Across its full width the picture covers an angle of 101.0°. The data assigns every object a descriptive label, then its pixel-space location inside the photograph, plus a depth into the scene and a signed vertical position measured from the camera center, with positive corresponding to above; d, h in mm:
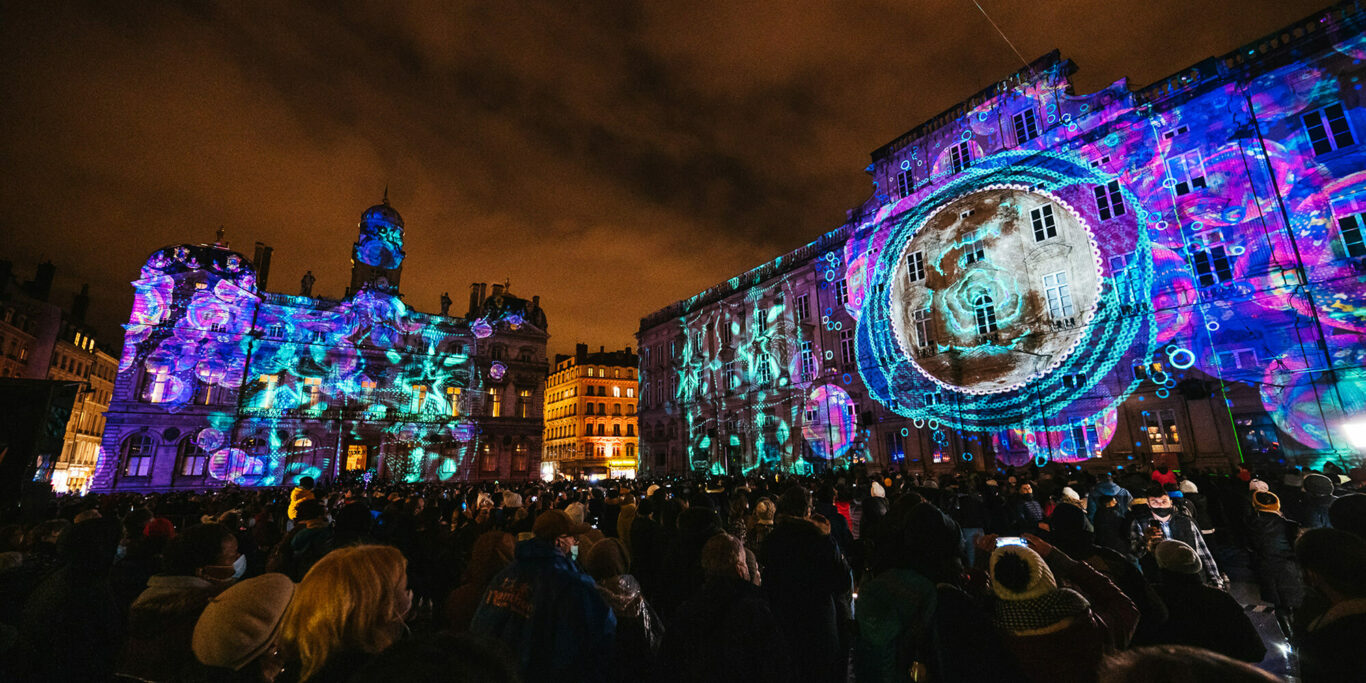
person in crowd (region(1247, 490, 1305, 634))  7086 -1174
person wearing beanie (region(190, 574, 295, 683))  2514 -672
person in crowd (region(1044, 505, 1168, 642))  3891 -765
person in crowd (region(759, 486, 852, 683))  4246 -928
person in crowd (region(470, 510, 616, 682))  3207 -820
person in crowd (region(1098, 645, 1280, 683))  1181 -458
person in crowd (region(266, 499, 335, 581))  5832 -706
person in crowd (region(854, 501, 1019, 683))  3145 -905
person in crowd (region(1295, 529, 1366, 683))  2520 -694
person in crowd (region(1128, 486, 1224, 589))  6031 -804
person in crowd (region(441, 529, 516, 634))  4395 -823
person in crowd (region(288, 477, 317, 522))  9022 -256
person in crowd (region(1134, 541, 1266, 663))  3514 -978
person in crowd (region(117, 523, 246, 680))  2895 -662
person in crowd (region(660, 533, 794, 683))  3135 -915
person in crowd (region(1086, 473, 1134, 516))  7863 -500
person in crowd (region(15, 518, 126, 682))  3885 -957
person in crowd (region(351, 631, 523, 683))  1316 -439
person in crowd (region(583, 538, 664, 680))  3930 -979
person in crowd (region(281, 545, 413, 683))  2430 -597
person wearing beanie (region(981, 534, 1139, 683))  2807 -799
